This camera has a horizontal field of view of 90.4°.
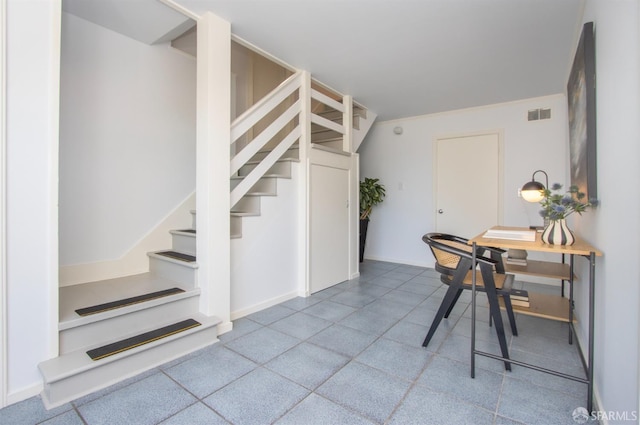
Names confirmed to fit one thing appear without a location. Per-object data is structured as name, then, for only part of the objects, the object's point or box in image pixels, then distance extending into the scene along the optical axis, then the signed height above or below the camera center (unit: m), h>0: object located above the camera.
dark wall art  1.71 +0.60
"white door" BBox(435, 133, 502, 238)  4.48 +0.43
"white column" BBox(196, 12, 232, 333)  2.42 +0.40
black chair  2.00 -0.47
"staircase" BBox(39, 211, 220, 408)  1.70 -0.79
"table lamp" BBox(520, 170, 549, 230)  2.38 +0.17
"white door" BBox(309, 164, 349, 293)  3.57 -0.16
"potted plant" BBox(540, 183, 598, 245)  1.78 +0.00
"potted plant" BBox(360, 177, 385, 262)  5.16 +0.23
